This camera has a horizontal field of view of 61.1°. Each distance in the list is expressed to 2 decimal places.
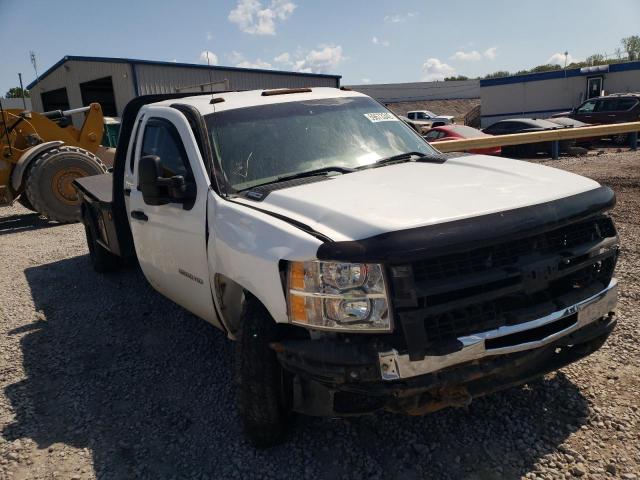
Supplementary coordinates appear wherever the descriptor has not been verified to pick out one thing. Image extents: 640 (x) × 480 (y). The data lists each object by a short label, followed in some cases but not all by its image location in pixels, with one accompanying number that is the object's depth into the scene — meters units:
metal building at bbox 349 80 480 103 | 56.84
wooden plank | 12.36
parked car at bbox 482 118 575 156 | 15.81
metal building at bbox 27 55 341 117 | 24.77
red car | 13.84
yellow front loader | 10.65
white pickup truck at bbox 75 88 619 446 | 2.46
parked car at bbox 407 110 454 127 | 34.19
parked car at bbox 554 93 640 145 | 19.19
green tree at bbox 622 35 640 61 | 75.66
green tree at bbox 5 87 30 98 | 73.29
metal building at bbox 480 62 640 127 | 31.42
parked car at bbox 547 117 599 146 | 17.23
